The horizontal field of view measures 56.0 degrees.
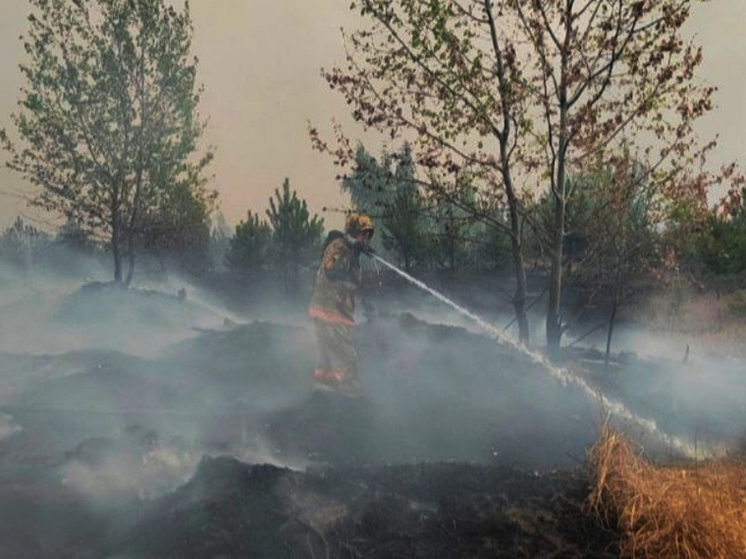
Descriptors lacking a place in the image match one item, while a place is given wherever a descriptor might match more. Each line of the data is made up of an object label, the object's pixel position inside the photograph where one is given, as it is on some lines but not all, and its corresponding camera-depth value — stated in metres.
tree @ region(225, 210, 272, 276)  34.12
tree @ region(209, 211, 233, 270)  39.97
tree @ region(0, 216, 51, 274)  41.95
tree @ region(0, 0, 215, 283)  21.41
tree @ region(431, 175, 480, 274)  11.40
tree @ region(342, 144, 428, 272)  28.20
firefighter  10.00
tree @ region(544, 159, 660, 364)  11.27
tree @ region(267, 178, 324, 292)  32.97
